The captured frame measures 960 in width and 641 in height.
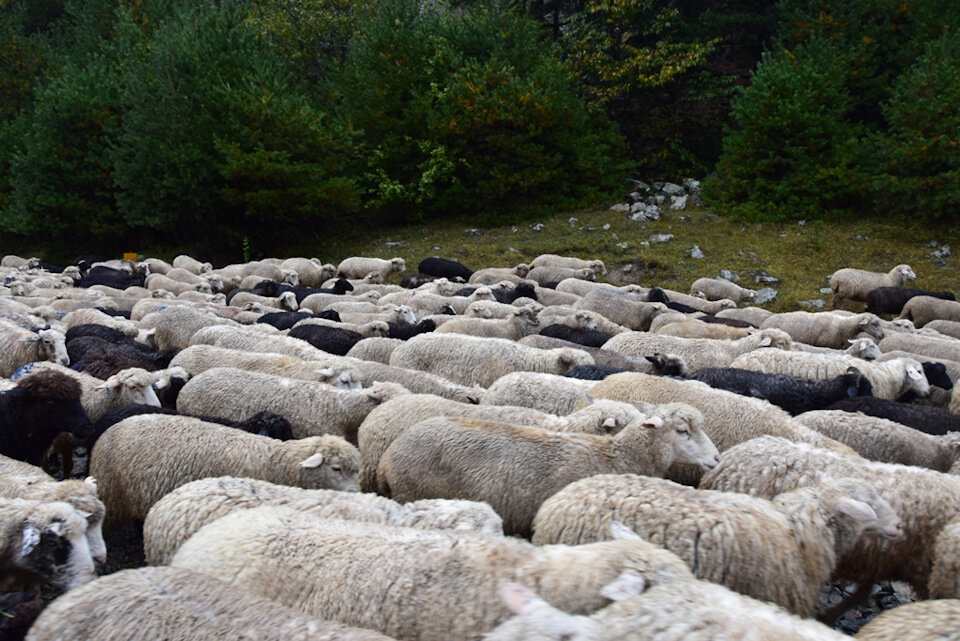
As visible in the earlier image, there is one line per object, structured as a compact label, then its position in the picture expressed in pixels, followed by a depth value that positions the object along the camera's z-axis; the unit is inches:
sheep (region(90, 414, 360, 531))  216.5
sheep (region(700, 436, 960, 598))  183.0
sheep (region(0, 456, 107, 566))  176.4
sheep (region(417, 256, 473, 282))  755.4
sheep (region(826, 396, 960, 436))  271.9
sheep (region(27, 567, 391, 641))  123.3
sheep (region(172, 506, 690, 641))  135.0
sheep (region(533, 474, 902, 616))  156.0
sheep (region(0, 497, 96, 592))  162.1
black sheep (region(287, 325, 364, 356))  404.2
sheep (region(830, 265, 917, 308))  642.8
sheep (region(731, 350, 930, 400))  333.7
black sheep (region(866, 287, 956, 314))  601.6
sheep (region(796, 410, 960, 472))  239.8
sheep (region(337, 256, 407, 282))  775.7
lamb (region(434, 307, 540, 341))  426.3
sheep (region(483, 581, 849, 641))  114.3
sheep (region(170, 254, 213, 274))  807.1
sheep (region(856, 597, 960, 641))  124.6
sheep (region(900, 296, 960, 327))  563.5
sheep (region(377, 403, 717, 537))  204.7
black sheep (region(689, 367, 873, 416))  300.8
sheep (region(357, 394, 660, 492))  239.0
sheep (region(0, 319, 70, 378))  343.3
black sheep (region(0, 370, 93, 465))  245.6
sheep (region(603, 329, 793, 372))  372.8
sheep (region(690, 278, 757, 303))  660.1
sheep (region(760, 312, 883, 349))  447.2
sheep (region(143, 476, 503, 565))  176.1
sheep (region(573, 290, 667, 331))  518.1
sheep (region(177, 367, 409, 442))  276.7
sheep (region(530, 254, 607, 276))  742.8
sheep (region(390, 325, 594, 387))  343.0
